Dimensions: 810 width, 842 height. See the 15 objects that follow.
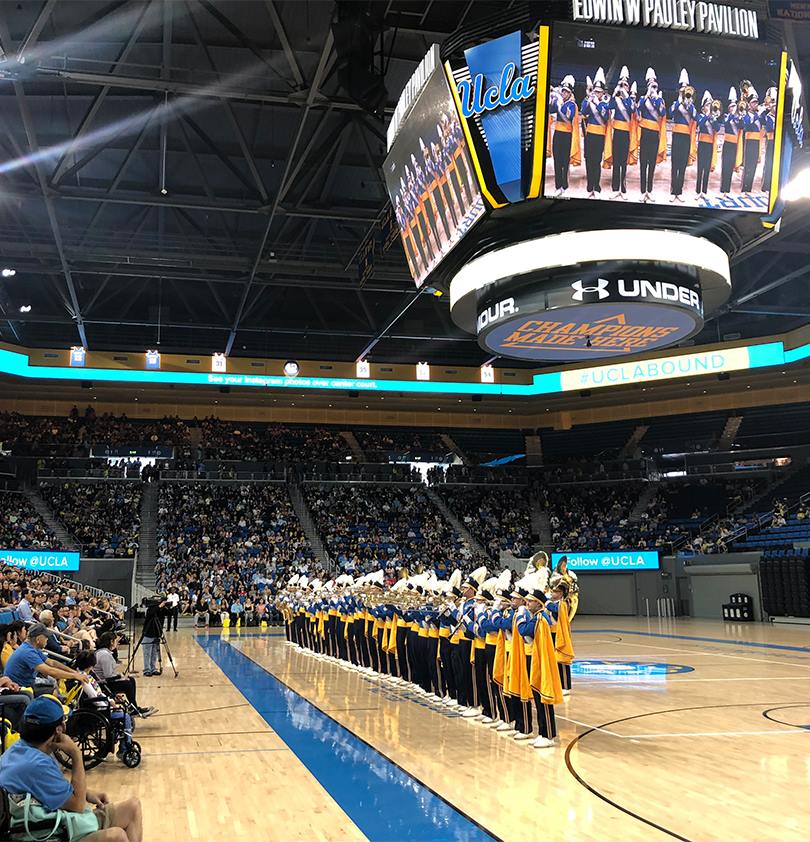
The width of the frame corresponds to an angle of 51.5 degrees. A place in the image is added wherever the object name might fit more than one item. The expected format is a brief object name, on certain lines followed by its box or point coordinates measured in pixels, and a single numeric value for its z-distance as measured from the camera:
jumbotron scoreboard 11.61
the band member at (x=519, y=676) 9.17
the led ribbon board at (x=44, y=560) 28.80
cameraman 14.77
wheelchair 7.75
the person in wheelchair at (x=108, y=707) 7.90
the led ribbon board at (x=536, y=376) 34.50
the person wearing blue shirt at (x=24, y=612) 13.28
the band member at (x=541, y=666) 8.93
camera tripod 15.56
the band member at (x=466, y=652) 10.73
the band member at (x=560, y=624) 11.15
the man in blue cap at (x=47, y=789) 4.19
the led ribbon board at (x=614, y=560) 32.91
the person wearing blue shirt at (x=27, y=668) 7.65
